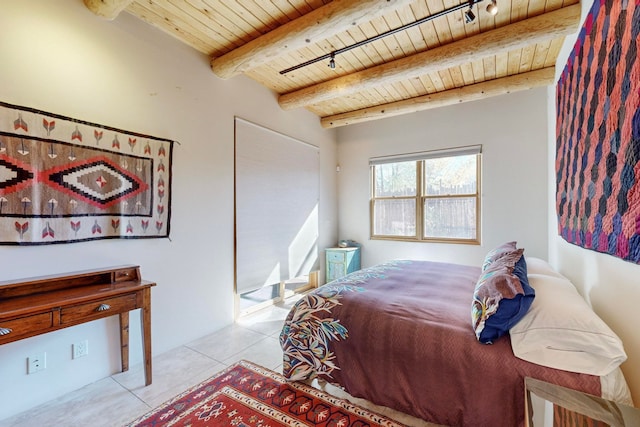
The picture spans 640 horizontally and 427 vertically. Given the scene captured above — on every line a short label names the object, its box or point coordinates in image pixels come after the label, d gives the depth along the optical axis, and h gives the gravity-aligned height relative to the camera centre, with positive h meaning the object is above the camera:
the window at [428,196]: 3.88 +0.23
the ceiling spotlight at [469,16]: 1.99 +1.43
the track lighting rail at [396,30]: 2.01 +1.58
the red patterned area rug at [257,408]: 1.63 -1.24
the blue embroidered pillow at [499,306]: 1.32 -0.47
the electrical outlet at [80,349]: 1.96 -0.98
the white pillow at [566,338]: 1.13 -0.56
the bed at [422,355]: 1.22 -0.73
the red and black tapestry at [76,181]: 1.71 +0.24
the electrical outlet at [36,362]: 1.77 -0.98
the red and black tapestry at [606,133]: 1.00 +0.36
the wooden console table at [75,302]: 1.48 -0.54
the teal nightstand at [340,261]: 4.36 -0.80
